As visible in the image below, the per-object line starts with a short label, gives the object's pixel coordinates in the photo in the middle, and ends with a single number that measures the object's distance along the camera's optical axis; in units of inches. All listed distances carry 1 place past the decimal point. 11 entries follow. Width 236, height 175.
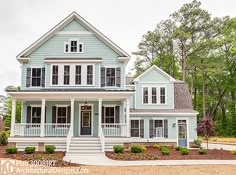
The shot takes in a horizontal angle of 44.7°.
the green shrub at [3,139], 942.4
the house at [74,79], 801.6
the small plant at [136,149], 701.3
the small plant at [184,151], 686.8
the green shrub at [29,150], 685.9
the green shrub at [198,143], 893.7
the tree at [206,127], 789.9
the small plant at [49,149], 690.8
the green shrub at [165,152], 679.3
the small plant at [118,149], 695.7
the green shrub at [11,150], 685.3
